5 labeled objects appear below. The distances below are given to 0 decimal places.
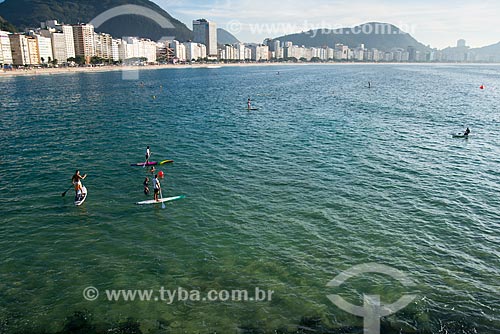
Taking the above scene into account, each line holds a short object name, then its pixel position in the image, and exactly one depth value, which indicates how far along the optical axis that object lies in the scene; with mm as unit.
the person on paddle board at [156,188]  25750
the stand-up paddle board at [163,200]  25781
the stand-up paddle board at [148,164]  34675
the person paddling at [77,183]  25406
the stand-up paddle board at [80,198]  25531
